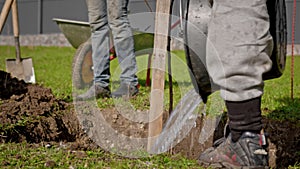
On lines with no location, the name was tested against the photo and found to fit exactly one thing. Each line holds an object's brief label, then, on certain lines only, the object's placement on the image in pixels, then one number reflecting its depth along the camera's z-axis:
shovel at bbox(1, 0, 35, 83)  5.24
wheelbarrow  4.88
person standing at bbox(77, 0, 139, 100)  3.89
